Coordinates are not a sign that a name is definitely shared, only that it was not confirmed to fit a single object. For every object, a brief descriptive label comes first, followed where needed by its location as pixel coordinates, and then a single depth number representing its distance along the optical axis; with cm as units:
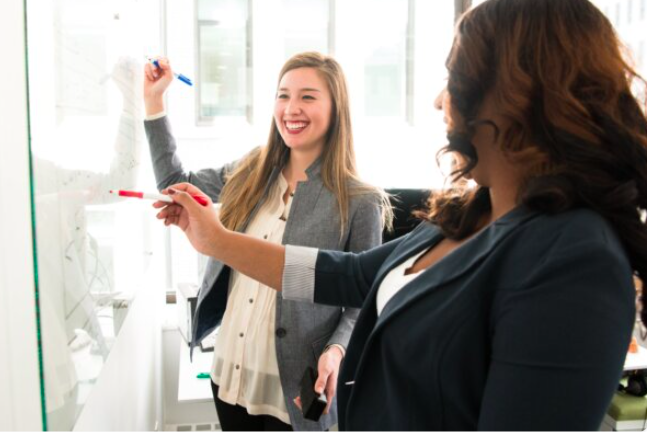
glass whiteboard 62
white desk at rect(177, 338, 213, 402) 175
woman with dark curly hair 54
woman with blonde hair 137
